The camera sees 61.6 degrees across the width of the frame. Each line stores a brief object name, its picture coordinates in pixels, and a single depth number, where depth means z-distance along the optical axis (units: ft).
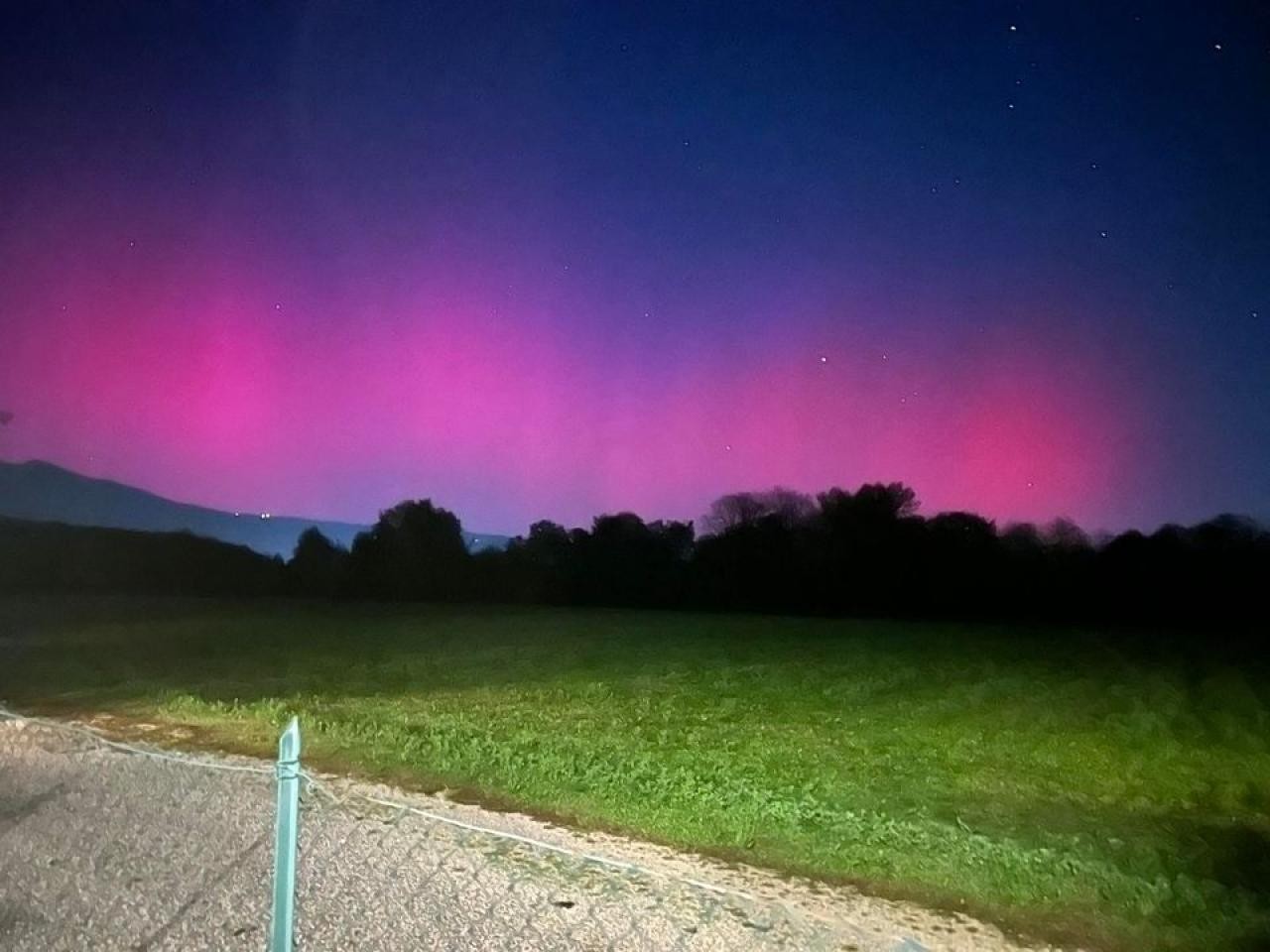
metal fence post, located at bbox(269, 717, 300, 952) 13.44
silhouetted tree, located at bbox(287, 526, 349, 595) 136.67
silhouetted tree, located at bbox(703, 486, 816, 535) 146.20
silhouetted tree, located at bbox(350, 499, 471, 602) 141.28
